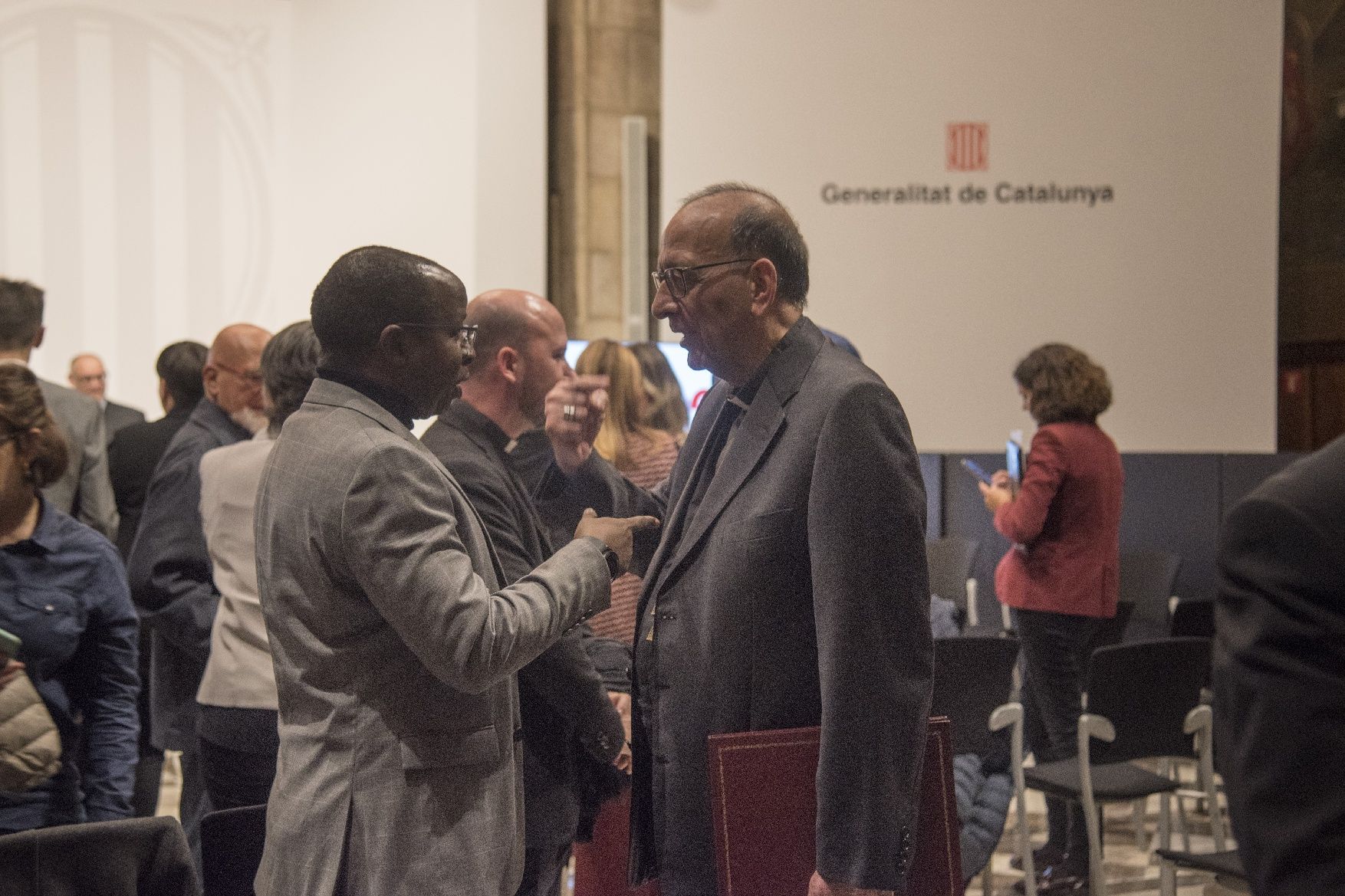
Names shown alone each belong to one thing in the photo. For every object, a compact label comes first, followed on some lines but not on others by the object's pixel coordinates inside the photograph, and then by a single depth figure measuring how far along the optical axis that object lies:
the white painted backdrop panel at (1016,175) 5.63
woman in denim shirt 2.36
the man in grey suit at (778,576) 1.75
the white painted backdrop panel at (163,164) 6.12
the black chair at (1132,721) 3.90
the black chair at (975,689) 3.71
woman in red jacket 4.71
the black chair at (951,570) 5.93
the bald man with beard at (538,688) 2.23
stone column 6.14
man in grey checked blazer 1.73
